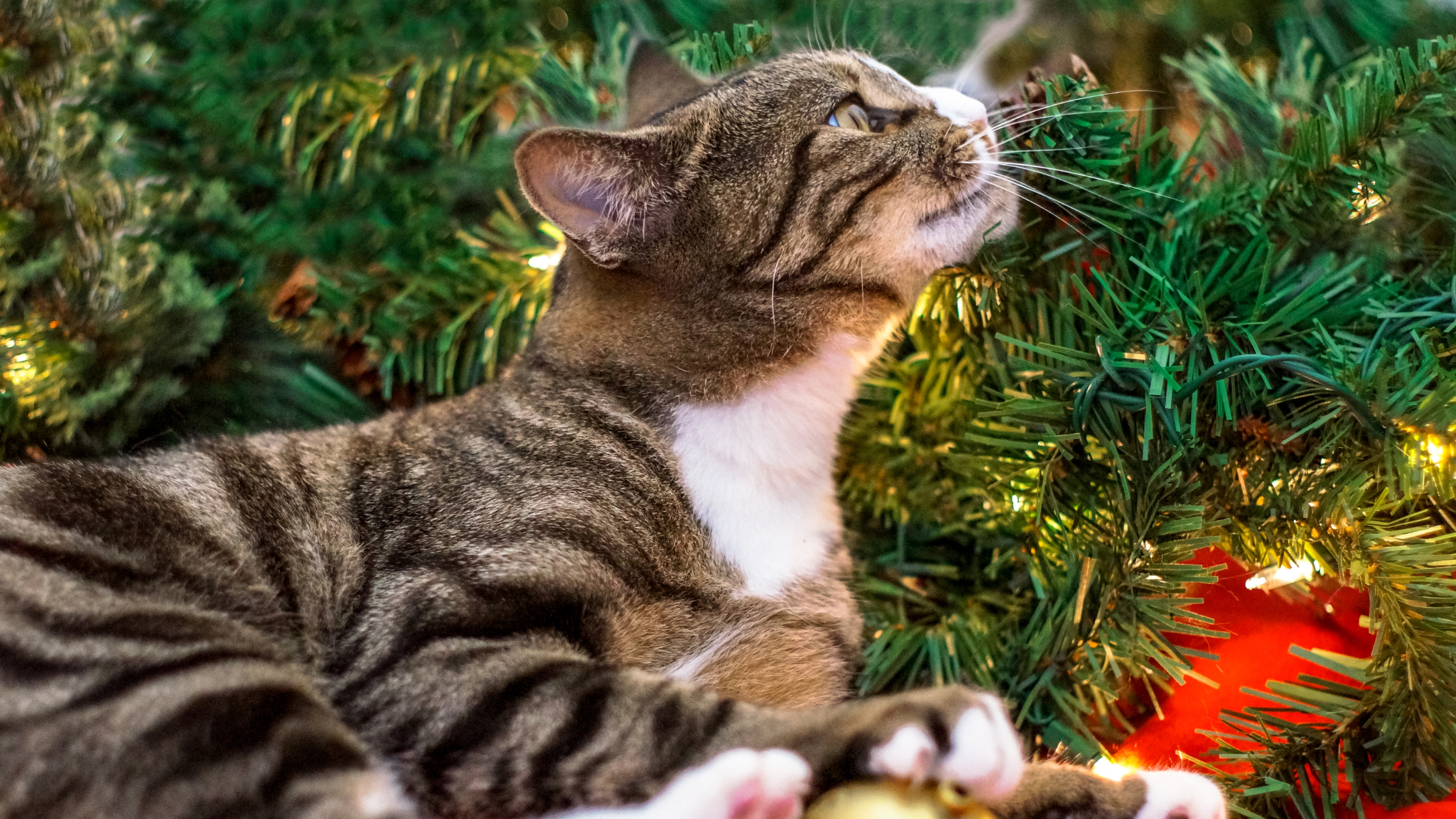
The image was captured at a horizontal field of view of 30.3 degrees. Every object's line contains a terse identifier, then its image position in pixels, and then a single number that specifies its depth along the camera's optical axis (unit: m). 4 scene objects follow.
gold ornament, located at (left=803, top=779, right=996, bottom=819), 0.68
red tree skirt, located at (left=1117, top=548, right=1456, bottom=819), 0.74
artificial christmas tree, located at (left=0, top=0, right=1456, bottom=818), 0.73
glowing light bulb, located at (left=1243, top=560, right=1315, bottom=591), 0.74
